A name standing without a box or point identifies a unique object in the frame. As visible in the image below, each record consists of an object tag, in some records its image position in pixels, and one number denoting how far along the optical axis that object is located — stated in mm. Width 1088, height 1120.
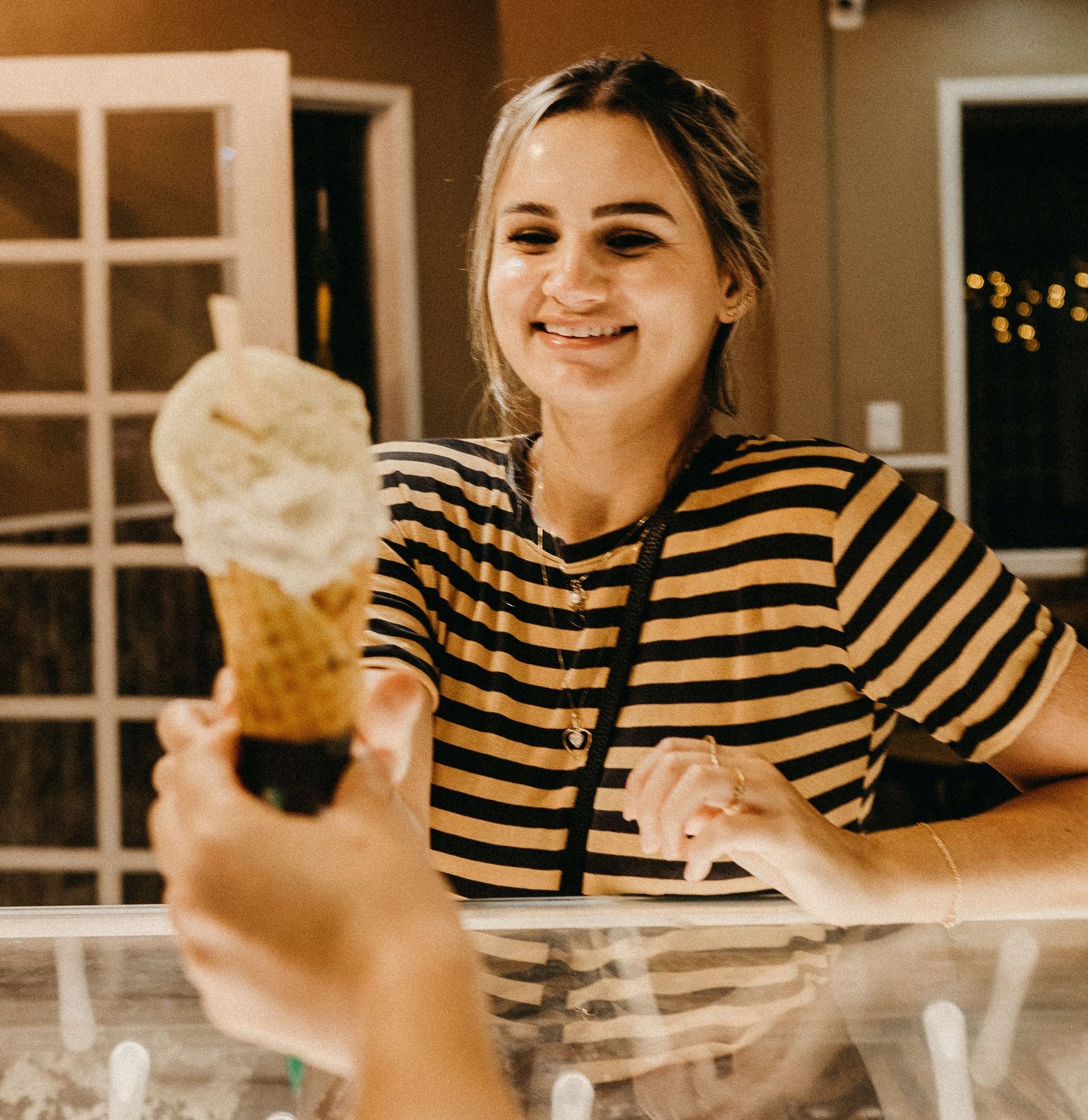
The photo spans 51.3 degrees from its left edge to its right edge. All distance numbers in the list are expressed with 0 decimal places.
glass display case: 780
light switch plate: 3963
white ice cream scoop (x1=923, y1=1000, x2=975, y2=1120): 780
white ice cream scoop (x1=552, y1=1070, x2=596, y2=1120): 761
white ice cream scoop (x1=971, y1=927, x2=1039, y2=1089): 800
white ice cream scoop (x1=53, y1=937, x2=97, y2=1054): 832
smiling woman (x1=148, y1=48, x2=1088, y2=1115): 1154
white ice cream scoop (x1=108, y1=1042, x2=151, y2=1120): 791
